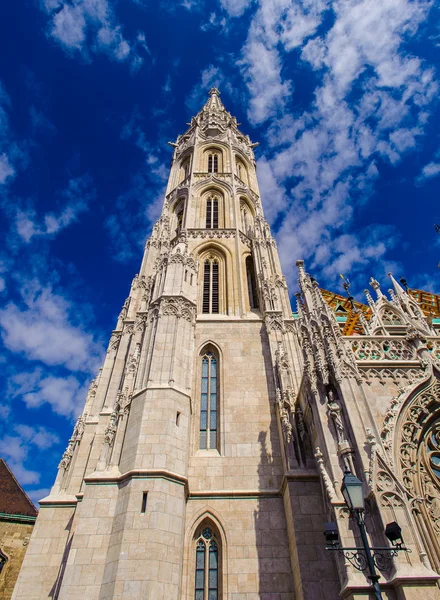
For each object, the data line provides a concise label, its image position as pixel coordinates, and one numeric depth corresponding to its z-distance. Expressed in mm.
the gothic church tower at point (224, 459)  8805
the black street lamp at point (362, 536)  5670
